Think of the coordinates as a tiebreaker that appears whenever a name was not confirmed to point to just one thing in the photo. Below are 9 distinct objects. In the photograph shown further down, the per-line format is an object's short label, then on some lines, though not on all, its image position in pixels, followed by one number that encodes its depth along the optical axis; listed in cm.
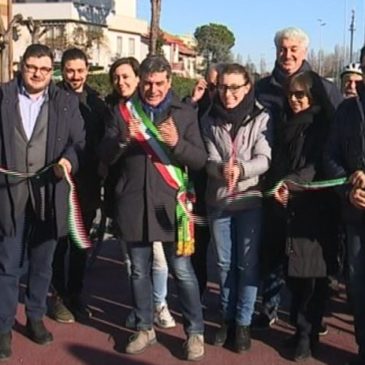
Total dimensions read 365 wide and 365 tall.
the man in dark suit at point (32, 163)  468
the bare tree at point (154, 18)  2212
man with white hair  487
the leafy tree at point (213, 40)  8344
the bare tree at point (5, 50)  1562
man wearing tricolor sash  455
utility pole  4659
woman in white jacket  463
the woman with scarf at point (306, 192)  457
